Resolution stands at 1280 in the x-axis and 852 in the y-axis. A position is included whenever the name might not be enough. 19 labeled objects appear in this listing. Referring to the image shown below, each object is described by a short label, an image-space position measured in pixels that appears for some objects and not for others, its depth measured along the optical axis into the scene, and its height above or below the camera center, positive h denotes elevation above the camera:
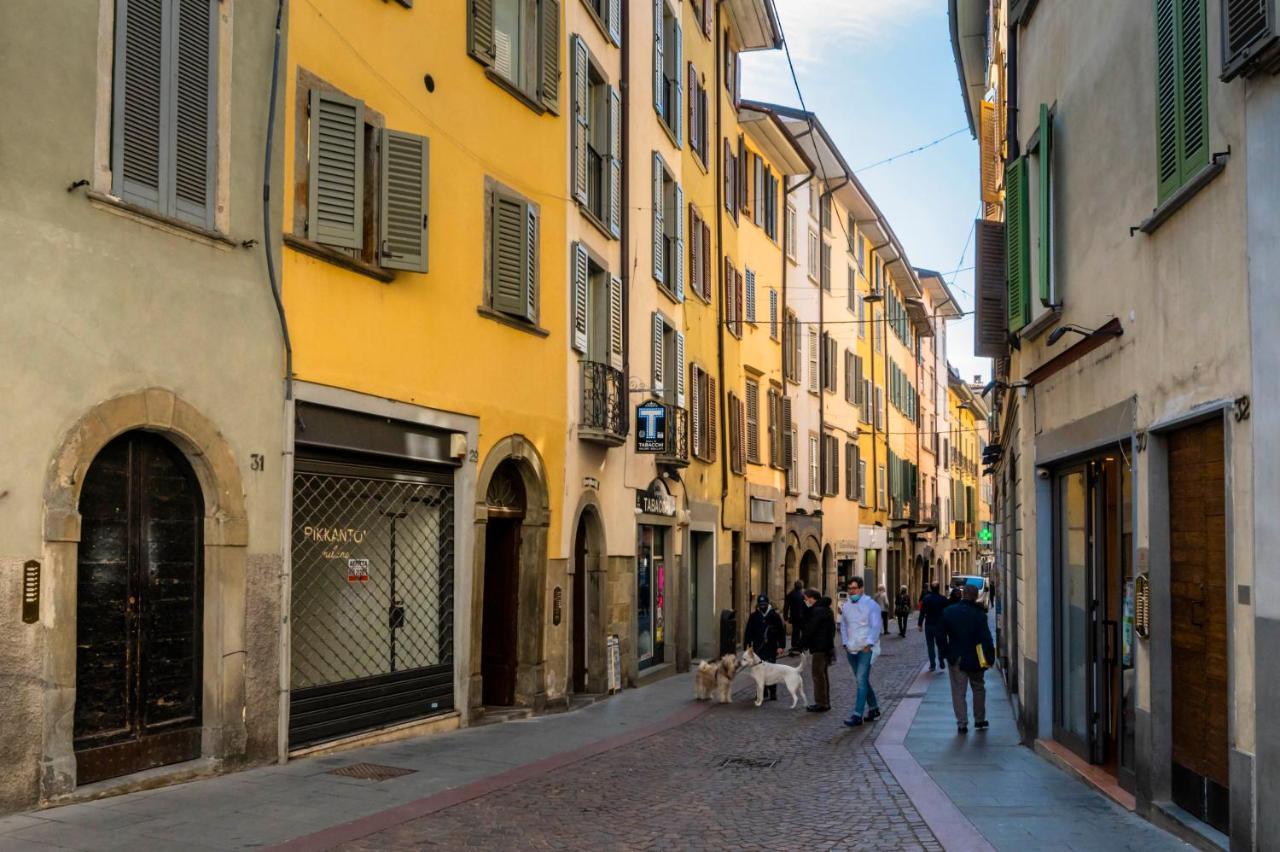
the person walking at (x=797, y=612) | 21.64 -1.55
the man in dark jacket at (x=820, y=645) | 17.84 -1.67
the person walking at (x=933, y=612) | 22.56 -1.60
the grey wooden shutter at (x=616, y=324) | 20.67 +2.93
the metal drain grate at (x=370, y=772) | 11.42 -2.17
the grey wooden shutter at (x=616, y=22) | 21.48 +7.82
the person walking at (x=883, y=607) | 36.41 -2.47
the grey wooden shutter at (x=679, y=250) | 25.33 +4.96
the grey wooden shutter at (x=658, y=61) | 24.31 +8.13
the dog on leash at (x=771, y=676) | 18.86 -2.20
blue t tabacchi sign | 21.77 +1.41
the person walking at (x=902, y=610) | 39.09 -2.64
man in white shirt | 16.62 -1.45
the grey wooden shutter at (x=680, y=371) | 24.81 +2.64
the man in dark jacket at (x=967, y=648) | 15.22 -1.45
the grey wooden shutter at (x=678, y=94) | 25.73 +7.97
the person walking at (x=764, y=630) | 21.23 -1.74
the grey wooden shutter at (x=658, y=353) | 23.58 +2.83
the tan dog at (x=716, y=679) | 19.52 -2.32
